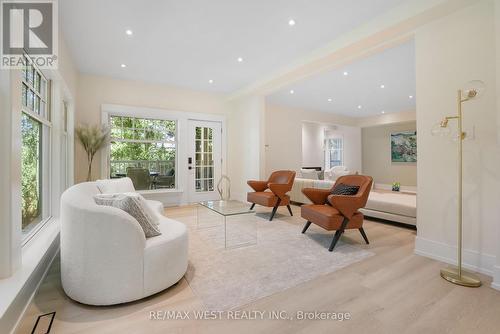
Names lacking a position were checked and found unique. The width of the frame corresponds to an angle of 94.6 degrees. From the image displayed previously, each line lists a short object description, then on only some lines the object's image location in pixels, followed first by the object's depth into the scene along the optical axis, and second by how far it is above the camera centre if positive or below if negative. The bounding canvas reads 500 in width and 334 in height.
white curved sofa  1.61 -0.65
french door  5.73 +0.17
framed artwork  8.34 +0.73
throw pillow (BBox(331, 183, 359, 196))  3.05 -0.32
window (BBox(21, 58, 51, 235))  2.31 +0.22
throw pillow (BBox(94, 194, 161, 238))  1.88 -0.34
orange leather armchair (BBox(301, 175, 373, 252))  2.73 -0.57
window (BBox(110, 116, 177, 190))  5.04 +0.35
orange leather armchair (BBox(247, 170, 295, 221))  4.10 -0.51
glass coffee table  2.97 -0.95
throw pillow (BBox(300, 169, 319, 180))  6.20 -0.22
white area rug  1.87 -0.99
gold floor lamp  1.99 -0.34
